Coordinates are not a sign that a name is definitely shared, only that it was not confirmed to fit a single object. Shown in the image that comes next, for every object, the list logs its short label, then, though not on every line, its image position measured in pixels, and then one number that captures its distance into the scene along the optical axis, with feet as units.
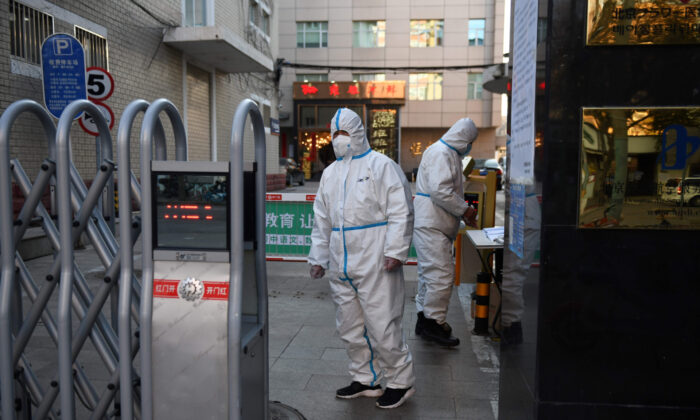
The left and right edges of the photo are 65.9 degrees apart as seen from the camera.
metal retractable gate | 8.44
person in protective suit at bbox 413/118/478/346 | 16.19
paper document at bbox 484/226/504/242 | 17.33
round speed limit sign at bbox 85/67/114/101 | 25.29
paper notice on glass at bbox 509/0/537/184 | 8.54
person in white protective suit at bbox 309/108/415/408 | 12.14
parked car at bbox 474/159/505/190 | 85.25
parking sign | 22.82
